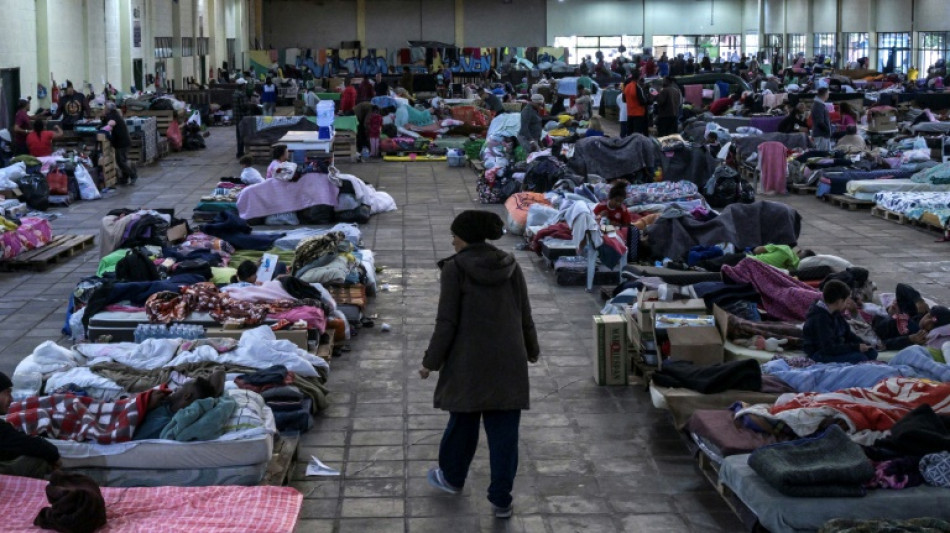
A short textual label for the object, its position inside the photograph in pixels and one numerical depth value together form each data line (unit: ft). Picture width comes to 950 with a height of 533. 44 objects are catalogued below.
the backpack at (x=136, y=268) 35.86
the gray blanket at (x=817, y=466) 20.20
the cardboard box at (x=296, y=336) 30.25
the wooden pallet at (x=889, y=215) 53.72
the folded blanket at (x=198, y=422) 22.48
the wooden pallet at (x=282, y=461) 22.68
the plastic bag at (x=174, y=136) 84.94
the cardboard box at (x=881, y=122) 77.71
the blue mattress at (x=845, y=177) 61.21
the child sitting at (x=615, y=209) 42.19
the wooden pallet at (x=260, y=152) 77.77
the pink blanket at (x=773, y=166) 63.36
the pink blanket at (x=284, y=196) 54.65
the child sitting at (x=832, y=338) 27.81
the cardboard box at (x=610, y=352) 29.84
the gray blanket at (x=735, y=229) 43.01
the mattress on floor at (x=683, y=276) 36.76
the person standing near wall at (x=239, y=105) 89.04
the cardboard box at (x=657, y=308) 29.43
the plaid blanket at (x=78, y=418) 22.74
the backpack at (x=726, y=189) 57.77
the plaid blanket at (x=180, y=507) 20.08
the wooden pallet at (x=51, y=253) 44.19
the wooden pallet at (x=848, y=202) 58.29
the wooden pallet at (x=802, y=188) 64.13
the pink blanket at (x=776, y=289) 33.17
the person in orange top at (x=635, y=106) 76.48
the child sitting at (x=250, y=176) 60.13
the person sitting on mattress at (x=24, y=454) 21.36
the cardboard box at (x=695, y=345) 28.30
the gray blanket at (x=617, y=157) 60.29
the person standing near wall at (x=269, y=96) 112.69
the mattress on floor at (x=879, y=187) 58.29
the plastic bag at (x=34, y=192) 57.52
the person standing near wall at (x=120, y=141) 67.41
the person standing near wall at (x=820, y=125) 67.77
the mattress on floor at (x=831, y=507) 19.86
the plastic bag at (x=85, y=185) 61.93
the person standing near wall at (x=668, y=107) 77.15
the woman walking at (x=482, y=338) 20.86
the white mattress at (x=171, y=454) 22.34
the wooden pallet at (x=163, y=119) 85.10
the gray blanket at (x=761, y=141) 67.92
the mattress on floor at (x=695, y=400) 25.46
